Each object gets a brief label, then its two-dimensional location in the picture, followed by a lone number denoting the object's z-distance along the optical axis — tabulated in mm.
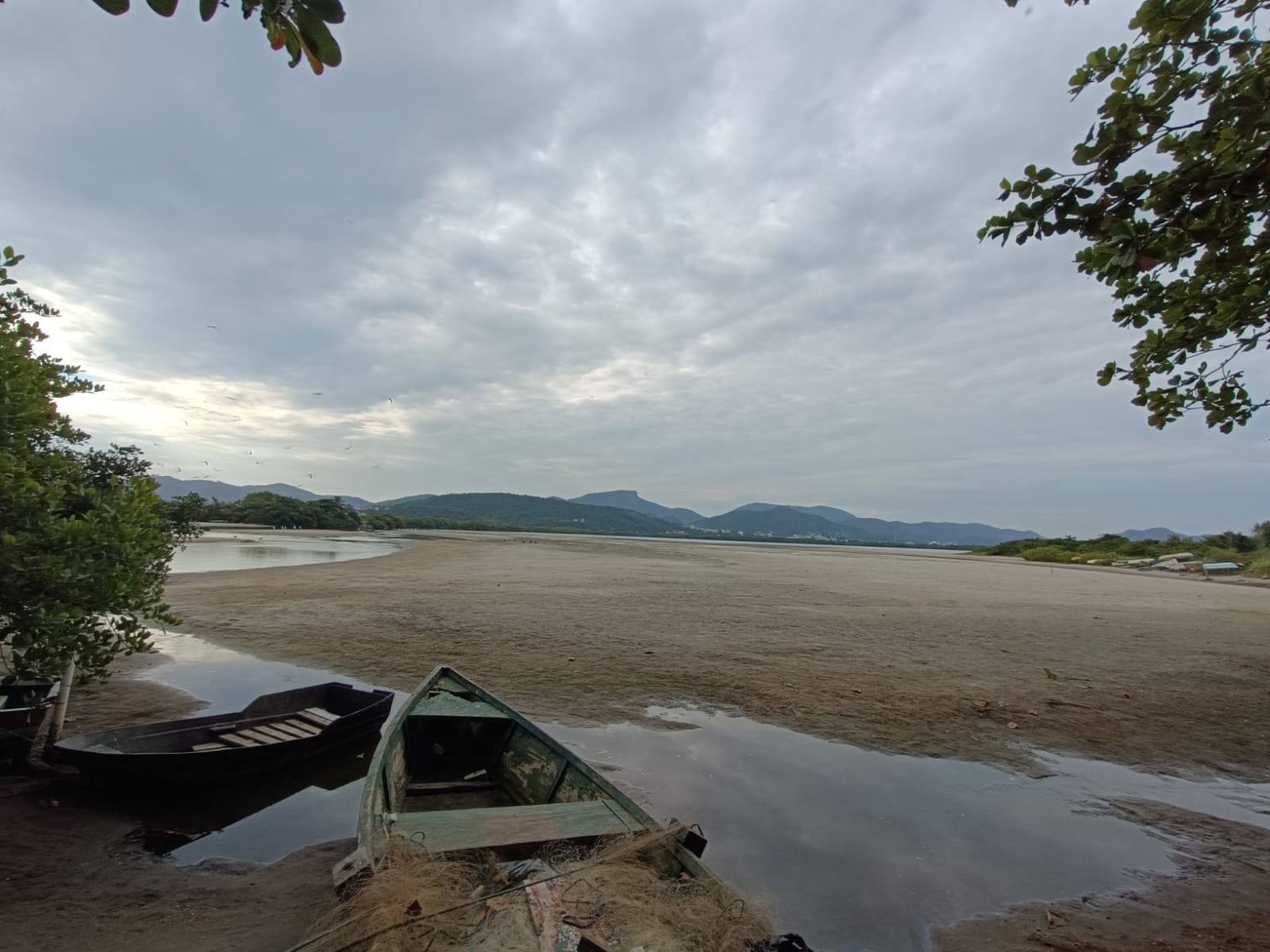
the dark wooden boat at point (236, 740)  5590
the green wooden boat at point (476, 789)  4078
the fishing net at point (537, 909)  3074
